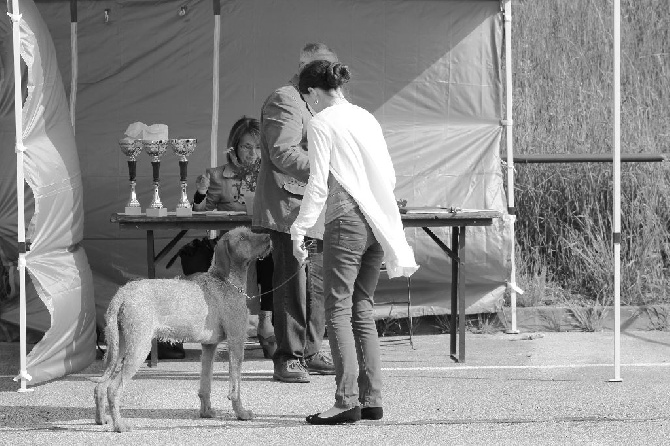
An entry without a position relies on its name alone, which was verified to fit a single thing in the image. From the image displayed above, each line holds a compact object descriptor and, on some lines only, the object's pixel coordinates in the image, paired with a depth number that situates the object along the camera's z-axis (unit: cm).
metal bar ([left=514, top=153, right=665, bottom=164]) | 2341
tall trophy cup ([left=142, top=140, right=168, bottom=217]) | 1857
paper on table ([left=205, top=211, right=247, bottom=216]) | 1811
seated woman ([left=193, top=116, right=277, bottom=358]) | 1908
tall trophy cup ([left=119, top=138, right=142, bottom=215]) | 1830
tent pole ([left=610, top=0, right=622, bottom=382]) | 1636
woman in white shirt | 1388
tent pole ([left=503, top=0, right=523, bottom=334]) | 2097
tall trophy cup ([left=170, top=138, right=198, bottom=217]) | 1867
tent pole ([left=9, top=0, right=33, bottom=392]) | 1617
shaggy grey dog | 1421
